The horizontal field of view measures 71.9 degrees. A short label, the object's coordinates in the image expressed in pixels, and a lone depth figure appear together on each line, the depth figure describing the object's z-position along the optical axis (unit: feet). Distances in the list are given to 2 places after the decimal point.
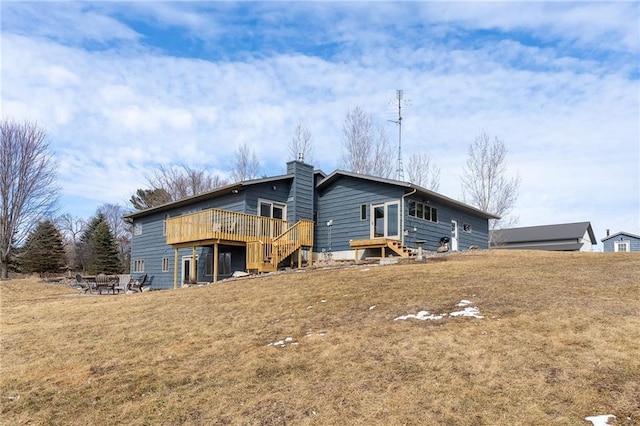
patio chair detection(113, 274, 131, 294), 63.93
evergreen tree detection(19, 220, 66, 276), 102.27
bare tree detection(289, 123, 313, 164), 116.88
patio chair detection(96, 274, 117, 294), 62.39
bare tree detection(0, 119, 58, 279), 88.74
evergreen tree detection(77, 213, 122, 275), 125.18
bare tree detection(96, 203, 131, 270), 148.87
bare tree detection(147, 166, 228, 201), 133.69
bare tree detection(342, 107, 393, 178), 112.16
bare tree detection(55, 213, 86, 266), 177.78
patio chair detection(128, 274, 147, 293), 63.89
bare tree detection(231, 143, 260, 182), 126.72
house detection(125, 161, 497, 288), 57.36
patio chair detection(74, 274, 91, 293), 64.75
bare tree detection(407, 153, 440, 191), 116.06
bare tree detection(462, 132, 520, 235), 110.09
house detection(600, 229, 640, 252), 123.34
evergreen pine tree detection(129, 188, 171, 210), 132.98
